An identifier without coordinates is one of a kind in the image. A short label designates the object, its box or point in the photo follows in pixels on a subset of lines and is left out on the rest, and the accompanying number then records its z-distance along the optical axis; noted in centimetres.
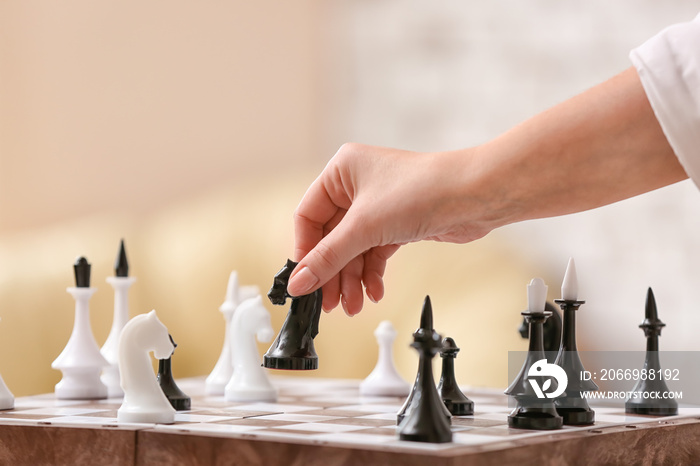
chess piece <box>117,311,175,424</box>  102
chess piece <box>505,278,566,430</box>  100
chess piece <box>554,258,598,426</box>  103
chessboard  93
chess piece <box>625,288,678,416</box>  108
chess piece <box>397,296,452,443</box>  94
